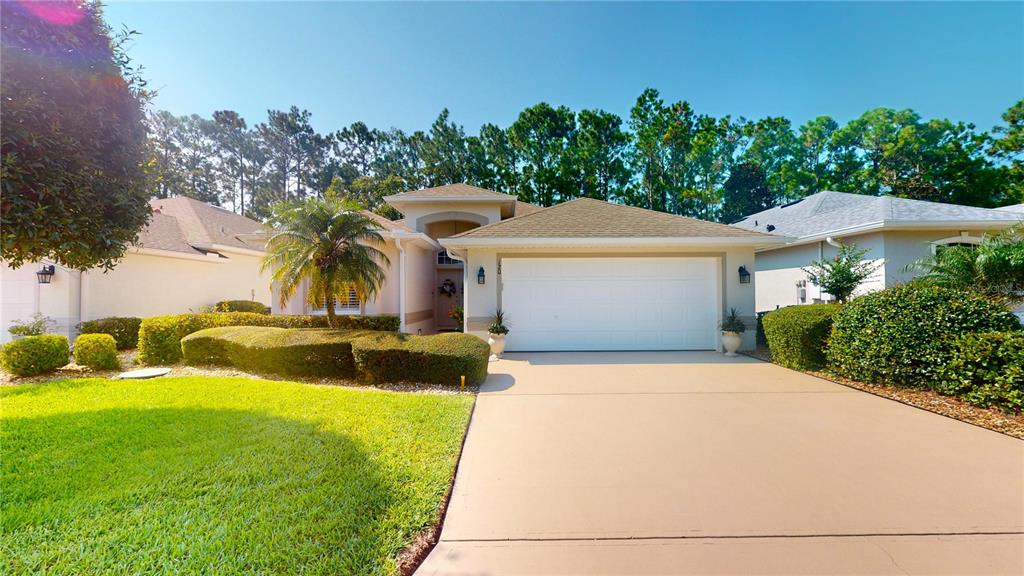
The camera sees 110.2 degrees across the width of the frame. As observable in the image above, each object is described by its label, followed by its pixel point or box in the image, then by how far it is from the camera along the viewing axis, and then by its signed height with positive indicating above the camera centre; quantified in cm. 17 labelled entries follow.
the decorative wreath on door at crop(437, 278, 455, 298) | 1434 +10
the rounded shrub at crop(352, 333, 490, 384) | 602 -119
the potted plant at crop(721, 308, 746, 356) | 843 -103
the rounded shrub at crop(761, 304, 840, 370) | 675 -87
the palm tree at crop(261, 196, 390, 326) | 849 +104
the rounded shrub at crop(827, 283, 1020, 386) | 490 -60
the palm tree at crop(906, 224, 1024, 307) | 586 +38
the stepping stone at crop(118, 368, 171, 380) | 671 -157
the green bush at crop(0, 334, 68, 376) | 673 -121
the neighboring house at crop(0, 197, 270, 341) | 946 +45
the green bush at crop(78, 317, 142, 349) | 912 -94
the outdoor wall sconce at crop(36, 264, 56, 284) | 915 +49
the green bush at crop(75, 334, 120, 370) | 725 -120
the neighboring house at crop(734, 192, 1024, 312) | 912 +150
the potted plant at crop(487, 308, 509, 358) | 850 -111
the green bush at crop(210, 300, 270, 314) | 1226 -52
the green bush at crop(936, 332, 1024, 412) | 433 -105
